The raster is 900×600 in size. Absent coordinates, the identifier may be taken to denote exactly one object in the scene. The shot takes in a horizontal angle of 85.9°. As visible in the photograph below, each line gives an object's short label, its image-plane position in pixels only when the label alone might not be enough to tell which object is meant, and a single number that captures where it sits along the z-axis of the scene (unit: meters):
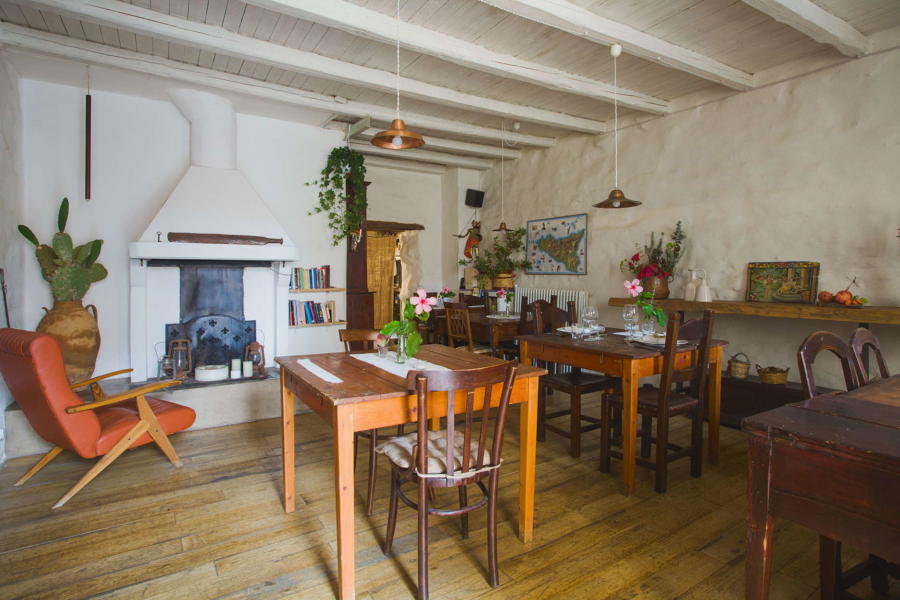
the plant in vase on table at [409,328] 2.33
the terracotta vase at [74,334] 3.74
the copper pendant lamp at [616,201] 3.85
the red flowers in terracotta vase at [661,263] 4.77
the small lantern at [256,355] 4.49
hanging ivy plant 5.40
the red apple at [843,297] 3.36
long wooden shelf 3.09
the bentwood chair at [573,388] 3.25
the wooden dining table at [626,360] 2.70
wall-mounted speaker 7.48
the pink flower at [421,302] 2.30
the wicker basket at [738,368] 3.98
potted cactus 3.75
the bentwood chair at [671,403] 2.69
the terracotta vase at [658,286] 4.78
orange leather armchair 2.46
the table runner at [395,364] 2.31
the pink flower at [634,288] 3.22
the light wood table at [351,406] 1.81
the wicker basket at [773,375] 3.74
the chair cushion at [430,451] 1.91
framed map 5.89
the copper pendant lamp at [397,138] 2.73
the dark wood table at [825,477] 1.08
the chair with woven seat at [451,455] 1.73
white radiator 5.82
